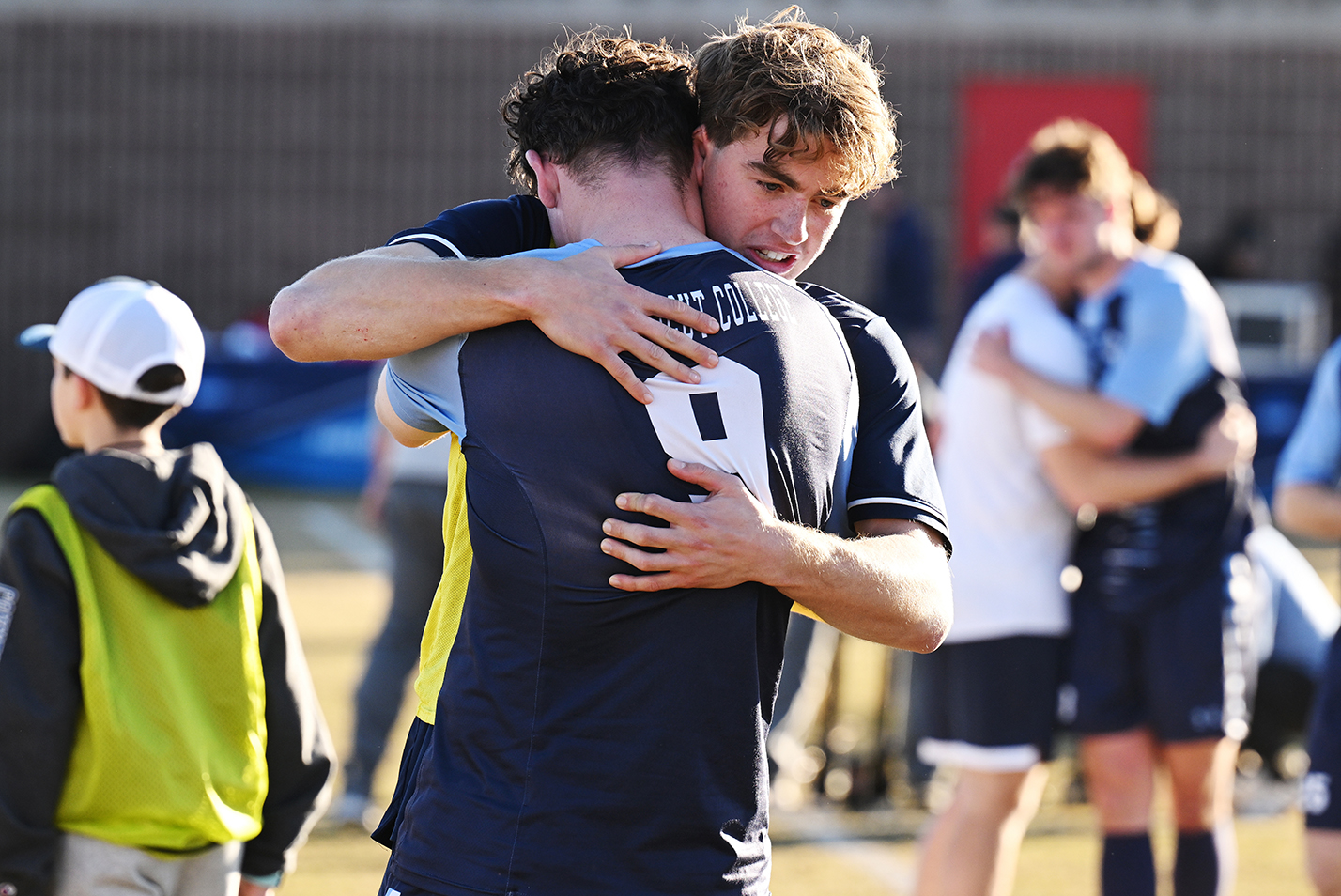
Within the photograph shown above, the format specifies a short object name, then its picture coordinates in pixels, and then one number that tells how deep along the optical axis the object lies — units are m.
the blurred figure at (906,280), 26.12
